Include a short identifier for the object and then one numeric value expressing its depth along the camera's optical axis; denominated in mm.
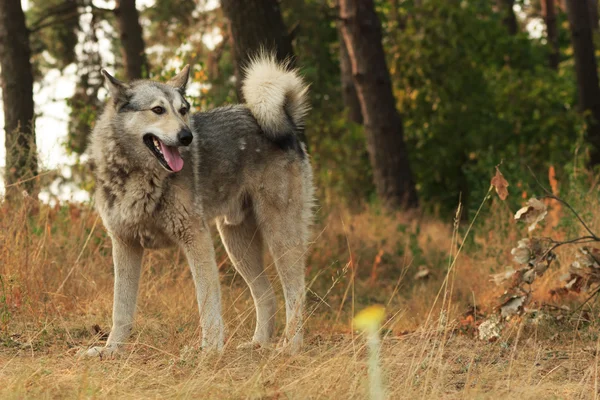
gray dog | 11211
